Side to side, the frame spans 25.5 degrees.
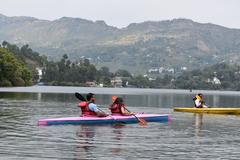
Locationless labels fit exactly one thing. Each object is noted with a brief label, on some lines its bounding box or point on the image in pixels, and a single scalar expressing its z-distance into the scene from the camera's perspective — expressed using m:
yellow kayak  50.38
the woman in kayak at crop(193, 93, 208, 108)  51.53
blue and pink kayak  32.12
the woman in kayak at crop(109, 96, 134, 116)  35.62
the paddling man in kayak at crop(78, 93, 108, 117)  33.53
